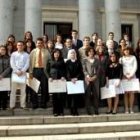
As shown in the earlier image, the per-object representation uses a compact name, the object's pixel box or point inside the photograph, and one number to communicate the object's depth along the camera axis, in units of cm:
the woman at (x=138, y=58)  1002
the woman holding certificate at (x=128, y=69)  975
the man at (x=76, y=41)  1067
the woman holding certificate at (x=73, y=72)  950
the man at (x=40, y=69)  973
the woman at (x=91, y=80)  957
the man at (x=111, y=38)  1030
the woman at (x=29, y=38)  1012
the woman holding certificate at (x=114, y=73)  965
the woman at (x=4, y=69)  971
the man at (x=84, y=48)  985
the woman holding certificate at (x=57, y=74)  943
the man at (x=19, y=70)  957
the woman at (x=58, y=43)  1050
